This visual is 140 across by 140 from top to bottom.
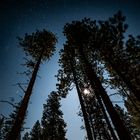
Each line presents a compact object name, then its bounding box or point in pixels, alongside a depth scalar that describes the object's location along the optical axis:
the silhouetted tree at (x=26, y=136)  27.13
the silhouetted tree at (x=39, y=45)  11.38
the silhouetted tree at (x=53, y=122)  17.46
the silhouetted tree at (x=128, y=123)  19.30
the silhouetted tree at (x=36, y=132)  23.71
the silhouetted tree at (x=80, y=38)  8.94
